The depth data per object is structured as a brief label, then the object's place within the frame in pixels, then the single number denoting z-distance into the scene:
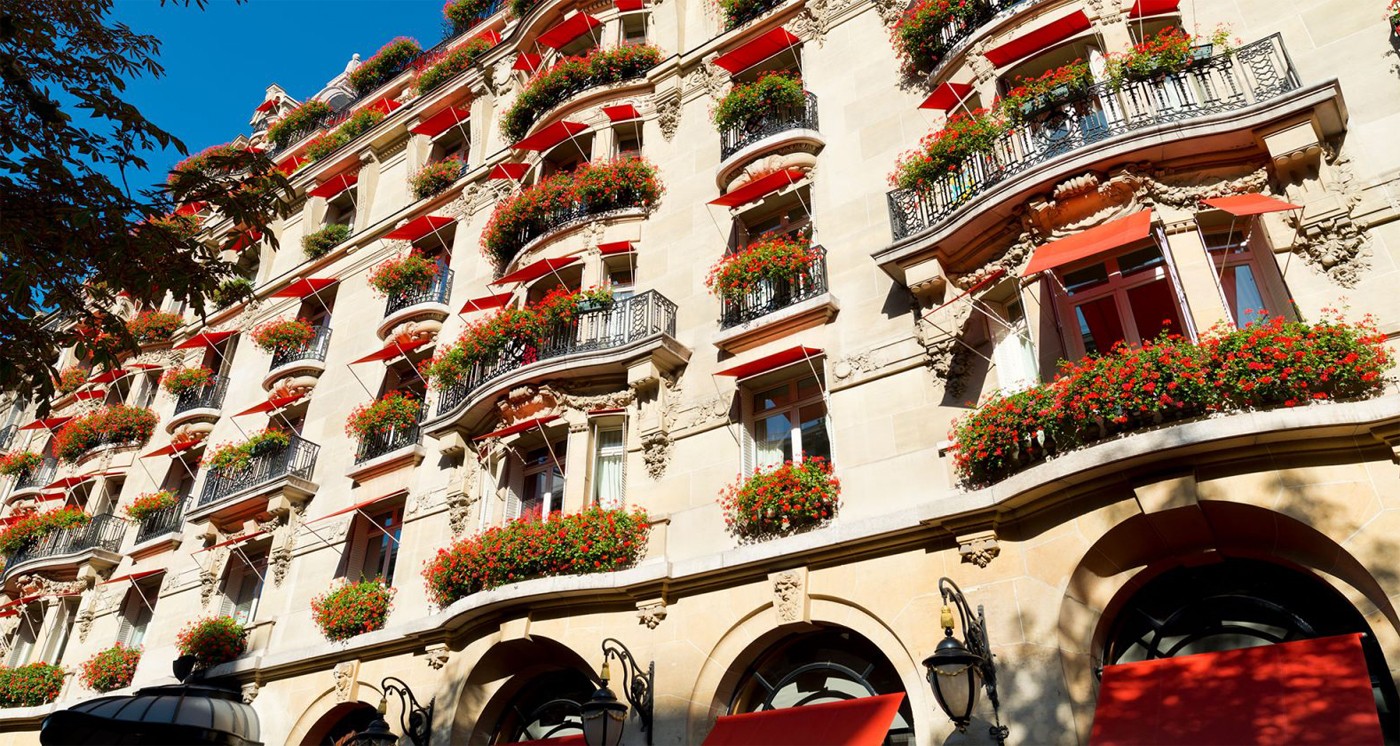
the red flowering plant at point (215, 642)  18.11
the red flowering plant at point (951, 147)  13.19
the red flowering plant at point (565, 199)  18.38
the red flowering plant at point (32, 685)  21.77
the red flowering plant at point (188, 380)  25.20
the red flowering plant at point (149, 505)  23.02
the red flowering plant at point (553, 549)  13.77
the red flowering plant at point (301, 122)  31.77
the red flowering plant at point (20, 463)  29.42
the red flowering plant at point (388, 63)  29.94
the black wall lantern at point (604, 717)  11.17
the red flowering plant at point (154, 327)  28.23
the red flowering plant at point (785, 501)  12.52
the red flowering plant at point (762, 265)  14.75
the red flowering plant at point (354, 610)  16.55
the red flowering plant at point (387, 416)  18.98
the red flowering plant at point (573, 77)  20.56
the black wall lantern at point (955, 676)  9.05
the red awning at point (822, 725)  10.25
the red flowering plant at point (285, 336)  22.98
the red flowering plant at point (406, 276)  21.23
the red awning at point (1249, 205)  10.16
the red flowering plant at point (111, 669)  20.02
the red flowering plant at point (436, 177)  23.56
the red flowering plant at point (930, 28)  15.32
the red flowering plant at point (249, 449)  20.98
